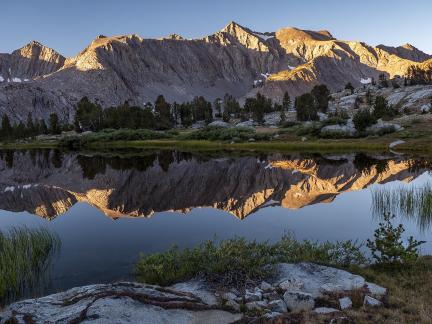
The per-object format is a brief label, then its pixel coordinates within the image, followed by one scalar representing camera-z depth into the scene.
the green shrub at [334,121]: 116.69
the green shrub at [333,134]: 108.56
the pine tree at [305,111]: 167.25
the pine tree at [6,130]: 178.38
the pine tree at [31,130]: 183.50
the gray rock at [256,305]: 14.66
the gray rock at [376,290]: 16.05
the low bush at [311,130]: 116.04
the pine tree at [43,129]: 192.88
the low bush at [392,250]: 19.36
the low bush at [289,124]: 145.88
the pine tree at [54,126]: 185.38
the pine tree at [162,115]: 177.29
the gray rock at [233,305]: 14.71
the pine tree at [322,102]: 196.56
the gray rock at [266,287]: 16.39
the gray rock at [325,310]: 14.30
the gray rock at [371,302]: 14.98
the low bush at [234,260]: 17.56
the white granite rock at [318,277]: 16.47
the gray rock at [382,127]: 107.00
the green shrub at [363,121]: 109.06
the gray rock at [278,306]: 14.68
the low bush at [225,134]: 119.62
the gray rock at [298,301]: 14.86
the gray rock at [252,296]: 15.34
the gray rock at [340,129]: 109.75
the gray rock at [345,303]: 14.85
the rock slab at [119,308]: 13.18
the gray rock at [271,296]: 15.59
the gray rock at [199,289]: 15.39
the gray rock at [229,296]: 15.35
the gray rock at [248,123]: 173.66
